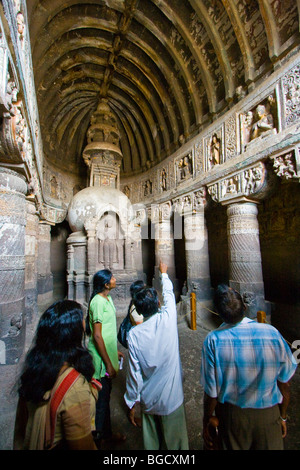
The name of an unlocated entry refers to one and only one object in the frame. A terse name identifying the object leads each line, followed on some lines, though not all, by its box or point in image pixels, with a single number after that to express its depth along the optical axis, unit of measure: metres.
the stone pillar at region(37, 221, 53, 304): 8.09
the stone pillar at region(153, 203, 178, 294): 8.88
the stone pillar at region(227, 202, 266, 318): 5.30
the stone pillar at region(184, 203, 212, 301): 6.98
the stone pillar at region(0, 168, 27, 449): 2.77
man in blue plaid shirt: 1.44
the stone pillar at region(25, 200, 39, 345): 4.97
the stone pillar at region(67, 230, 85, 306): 6.64
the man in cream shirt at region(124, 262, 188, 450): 1.67
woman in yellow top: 1.06
